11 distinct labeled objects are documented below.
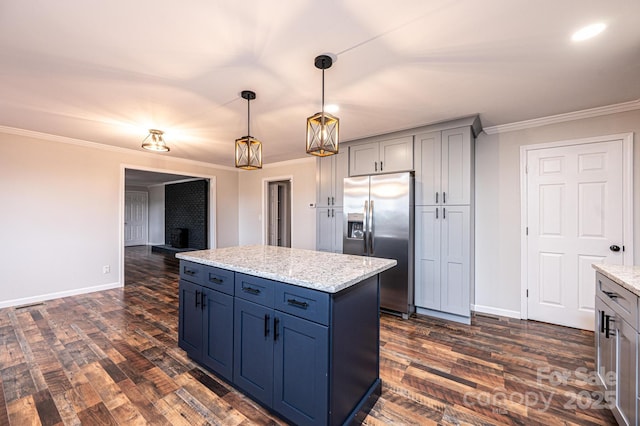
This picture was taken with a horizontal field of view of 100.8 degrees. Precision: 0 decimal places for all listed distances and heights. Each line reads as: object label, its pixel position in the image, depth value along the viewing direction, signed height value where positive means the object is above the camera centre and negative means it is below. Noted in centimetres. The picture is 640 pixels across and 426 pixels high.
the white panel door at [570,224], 280 -13
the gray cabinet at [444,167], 308 +55
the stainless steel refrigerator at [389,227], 326 -19
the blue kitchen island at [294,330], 145 -75
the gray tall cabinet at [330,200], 404 +19
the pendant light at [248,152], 239 +55
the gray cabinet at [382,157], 346 +77
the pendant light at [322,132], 186 +58
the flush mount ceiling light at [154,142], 319 +85
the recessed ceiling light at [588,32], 161 +113
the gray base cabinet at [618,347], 136 -79
